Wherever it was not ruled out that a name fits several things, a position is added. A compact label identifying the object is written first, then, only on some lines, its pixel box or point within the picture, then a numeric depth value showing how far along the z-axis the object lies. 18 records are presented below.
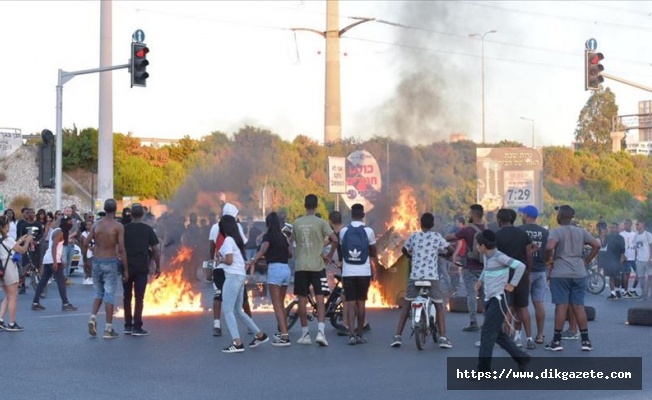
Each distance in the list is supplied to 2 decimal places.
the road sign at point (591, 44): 24.66
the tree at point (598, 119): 87.31
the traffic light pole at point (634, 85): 25.67
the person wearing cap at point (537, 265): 12.86
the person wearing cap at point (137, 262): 14.27
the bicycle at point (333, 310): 14.56
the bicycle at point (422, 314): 12.37
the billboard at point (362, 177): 28.10
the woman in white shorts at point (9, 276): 14.42
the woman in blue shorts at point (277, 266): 13.13
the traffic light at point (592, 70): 24.19
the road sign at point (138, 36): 24.97
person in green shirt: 13.16
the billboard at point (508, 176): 36.16
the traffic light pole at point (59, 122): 27.92
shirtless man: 13.95
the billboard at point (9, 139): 47.25
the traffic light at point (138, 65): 24.20
